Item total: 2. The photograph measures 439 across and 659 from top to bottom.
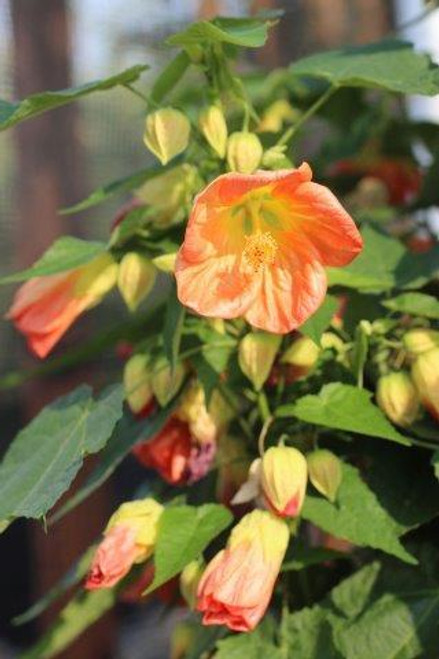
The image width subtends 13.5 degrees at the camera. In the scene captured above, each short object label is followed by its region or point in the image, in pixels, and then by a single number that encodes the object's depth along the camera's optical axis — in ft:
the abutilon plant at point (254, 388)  1.88
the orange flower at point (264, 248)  1.83
